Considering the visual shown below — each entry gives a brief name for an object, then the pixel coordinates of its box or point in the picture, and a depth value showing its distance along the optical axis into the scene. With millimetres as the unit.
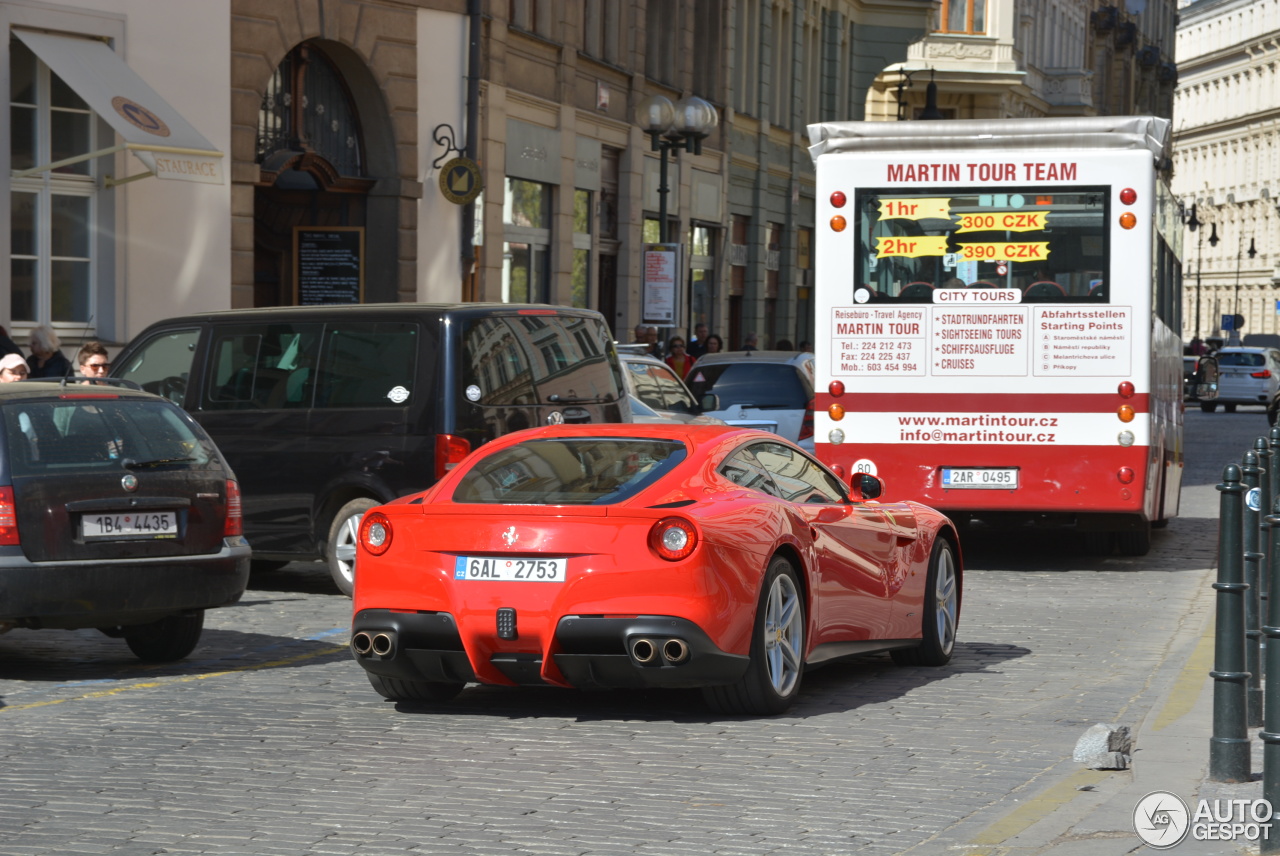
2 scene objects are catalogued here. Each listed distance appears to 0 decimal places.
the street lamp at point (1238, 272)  98150
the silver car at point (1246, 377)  55969
